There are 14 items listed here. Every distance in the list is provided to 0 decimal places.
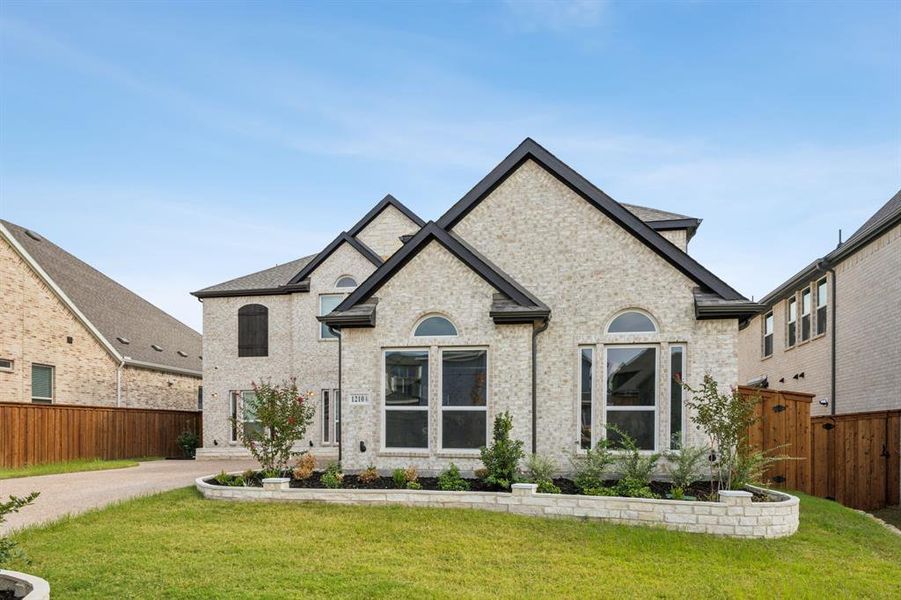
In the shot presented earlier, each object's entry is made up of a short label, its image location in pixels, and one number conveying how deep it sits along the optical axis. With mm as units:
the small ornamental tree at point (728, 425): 9961
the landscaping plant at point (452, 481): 10868
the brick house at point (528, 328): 12180
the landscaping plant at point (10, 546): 5191
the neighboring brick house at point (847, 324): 15094
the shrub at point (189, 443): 23688
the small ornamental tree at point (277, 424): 12047
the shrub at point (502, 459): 10875
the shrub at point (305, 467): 11867
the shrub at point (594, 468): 10703
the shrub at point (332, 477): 11224
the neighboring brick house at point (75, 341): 20672
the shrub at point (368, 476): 11438
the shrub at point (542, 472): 10523
